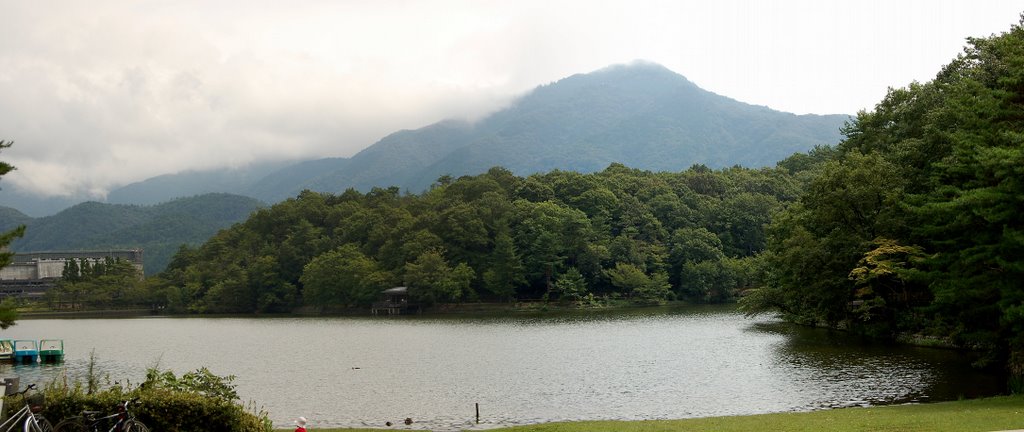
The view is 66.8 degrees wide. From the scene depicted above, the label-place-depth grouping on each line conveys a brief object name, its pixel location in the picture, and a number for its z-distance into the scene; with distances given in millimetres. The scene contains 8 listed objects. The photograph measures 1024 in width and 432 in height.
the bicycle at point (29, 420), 12641
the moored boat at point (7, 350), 46534
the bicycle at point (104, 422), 13039
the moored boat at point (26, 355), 45406
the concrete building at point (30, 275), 150500
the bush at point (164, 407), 13938
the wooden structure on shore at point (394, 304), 92188
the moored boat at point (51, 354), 45094
